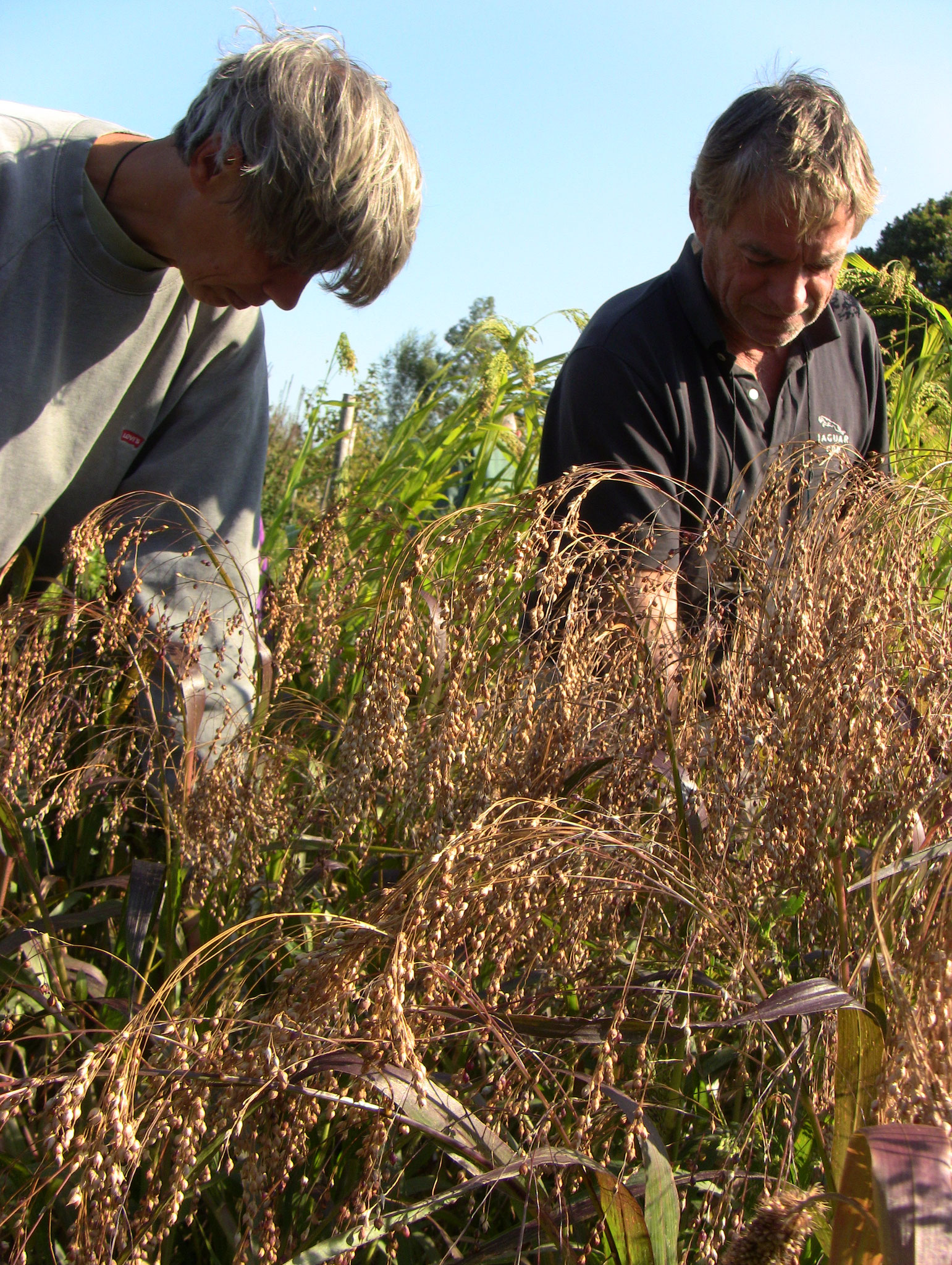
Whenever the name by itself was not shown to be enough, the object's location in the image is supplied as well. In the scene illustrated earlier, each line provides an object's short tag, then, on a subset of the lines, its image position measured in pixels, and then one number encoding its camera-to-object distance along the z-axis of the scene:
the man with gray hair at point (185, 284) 1.92
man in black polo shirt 2.34
